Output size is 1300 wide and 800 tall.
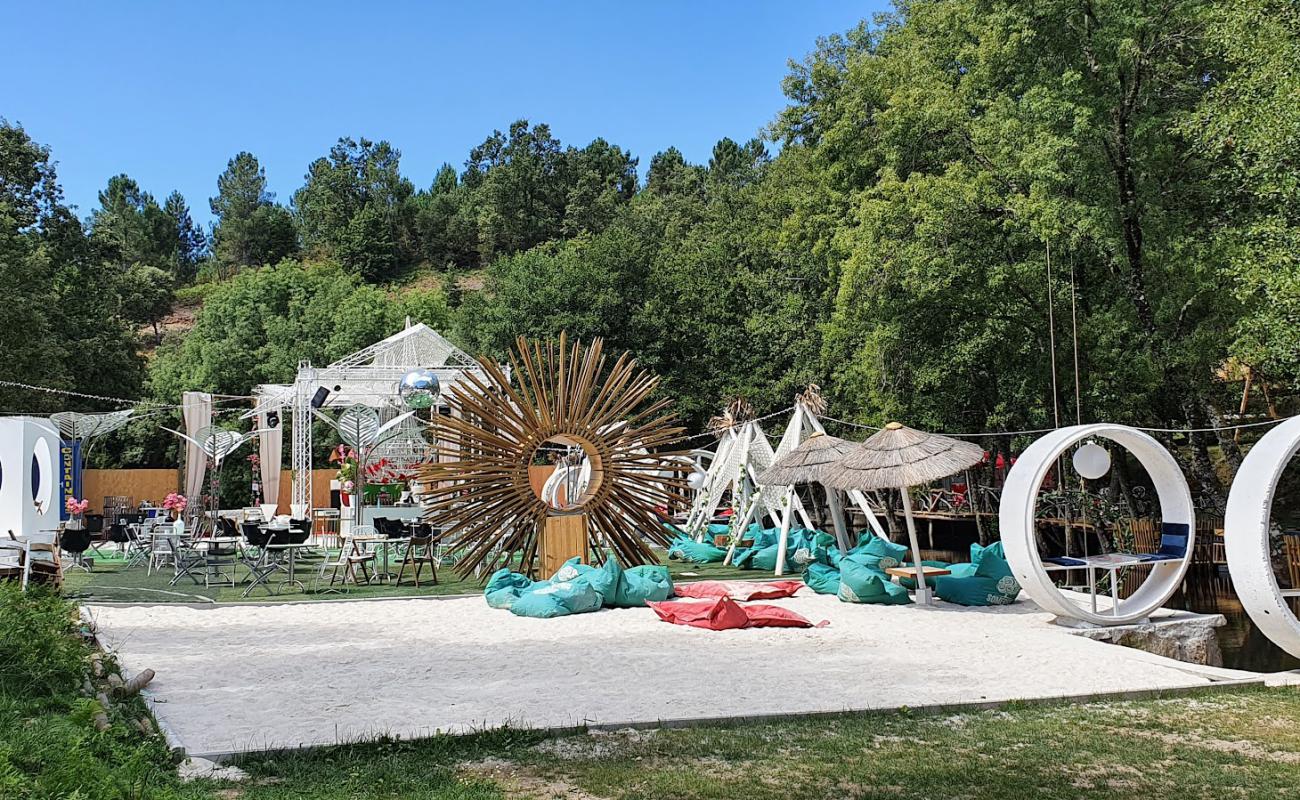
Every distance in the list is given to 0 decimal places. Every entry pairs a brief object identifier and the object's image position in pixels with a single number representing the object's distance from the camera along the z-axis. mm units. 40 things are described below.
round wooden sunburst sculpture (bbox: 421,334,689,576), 12859
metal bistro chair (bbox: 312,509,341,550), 19525
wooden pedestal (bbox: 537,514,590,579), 12961
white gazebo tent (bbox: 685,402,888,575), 15867
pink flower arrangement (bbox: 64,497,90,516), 15758
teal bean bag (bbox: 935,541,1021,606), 11836
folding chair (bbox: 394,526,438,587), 13859
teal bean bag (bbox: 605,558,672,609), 11688
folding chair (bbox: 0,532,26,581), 10445
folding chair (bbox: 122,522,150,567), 17000
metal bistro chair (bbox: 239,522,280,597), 13203
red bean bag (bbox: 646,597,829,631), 10188
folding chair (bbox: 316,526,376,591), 14123
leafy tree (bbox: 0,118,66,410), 24094
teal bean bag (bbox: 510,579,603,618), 11086
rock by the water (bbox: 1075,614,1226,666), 9906
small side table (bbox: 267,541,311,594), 13507
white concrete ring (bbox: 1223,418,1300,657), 8305
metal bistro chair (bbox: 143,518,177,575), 15723
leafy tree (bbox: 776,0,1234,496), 16625
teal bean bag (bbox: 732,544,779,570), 16266
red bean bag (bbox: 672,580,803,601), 12320
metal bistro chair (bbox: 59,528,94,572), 13484
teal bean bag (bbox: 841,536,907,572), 12555
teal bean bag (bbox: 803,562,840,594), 12875
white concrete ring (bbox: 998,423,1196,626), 9828
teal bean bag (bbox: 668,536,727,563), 17797
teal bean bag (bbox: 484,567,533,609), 11578
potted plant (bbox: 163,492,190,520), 17230
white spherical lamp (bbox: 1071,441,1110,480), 10938
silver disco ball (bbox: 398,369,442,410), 20844
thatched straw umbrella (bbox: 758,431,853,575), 13359
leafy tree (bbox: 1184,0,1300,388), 13172
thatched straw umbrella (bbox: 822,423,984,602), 11742
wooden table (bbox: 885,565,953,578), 11992
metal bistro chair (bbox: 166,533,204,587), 14519
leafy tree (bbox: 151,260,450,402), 37281
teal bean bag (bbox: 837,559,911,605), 11953
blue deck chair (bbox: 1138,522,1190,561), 10477
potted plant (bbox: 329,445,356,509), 18786
